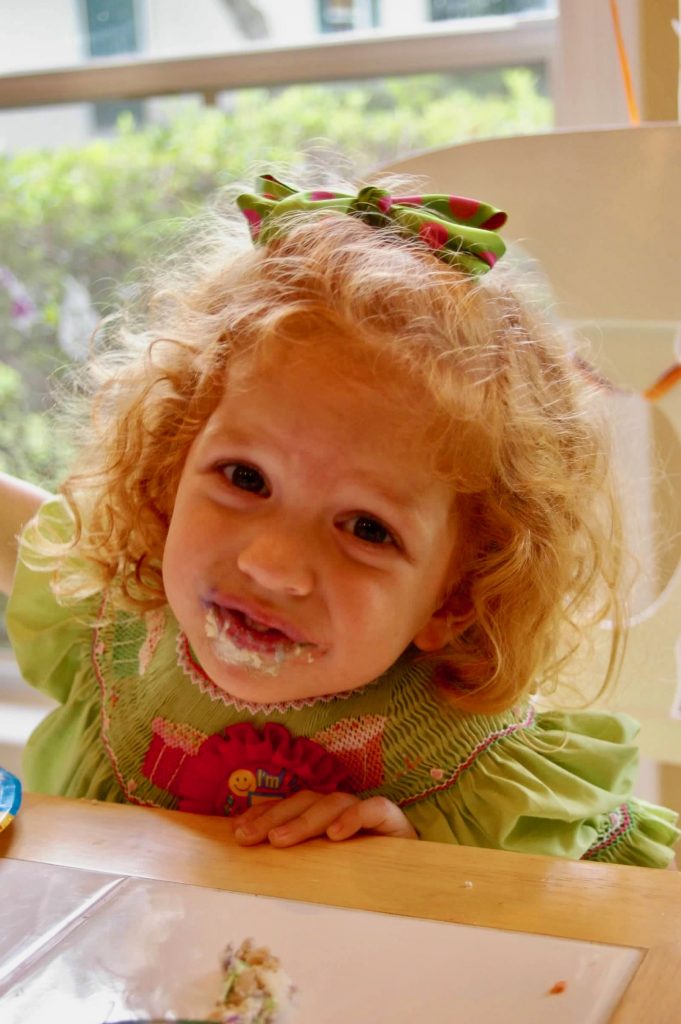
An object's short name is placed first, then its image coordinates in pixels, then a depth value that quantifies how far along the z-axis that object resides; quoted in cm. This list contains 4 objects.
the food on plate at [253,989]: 69
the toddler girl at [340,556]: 83
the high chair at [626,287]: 93
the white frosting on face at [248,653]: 84
